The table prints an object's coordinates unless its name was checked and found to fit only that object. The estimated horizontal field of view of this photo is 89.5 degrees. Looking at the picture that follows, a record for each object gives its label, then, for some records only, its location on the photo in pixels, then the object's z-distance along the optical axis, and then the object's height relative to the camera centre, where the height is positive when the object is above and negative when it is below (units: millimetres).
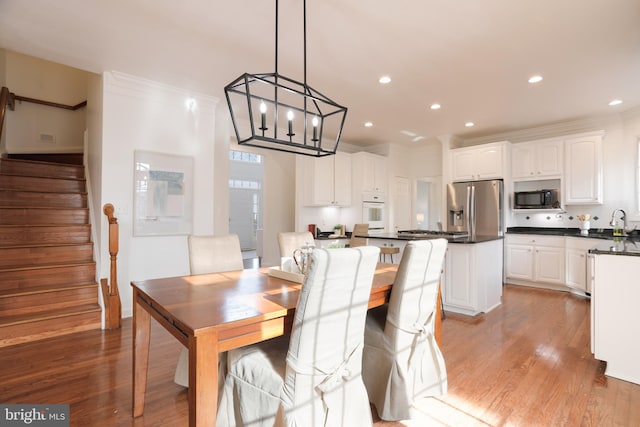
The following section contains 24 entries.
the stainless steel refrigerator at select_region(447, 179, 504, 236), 5367 +154
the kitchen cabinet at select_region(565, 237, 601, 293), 4329 -623
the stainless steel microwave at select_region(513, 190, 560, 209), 5051 +274
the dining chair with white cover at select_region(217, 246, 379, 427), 1299 -670
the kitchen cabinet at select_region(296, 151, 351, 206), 5660 +657
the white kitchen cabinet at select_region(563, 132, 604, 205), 4699 +705
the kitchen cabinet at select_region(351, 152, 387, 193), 6098 +846
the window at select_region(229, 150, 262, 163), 9370 +1753
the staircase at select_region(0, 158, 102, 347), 3006 -442
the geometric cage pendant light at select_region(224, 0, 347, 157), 1777 +1473
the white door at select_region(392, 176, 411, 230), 6766 +257
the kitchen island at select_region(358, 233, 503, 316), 3547 -664
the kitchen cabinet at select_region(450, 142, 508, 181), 5441 +959
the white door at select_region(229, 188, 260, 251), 9485 +2
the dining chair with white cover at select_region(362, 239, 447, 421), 1780 -752
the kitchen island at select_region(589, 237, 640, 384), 2182 -664
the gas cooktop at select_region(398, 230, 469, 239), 4210 -245
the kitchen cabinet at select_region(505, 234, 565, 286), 4848 -674
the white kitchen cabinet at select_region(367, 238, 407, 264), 4037 -357
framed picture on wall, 3625 +245
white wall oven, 6172 +90
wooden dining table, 1187 -417
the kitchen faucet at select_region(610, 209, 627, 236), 4342 -16
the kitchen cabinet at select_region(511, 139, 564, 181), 5047 +923
